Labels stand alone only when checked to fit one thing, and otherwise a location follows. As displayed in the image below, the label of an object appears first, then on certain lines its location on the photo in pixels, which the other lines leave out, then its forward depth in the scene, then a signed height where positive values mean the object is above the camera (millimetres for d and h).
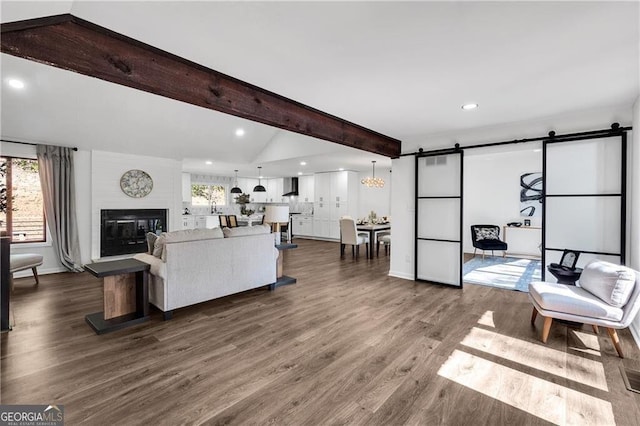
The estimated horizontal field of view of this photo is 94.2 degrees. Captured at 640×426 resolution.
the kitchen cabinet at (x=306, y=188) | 10598 +829
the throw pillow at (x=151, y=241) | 3908 -400
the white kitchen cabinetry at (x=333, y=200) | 9680 +366
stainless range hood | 11099 +922
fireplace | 6176 -384
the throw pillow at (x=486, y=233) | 7141 -512
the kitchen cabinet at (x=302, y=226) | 10727 -543
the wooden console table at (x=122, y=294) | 3123 -947
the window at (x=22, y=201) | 5238 +165
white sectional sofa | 3381 -670
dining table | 7114 -433
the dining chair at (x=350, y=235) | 6988 -582
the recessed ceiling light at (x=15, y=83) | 3836 +1668
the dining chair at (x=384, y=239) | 7277 -695
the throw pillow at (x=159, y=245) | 3420 -412
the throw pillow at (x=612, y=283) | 2621 -647
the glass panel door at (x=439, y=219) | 4766 -119
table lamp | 5762 -59
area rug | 4984 -1163
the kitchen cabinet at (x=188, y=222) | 9883 -377
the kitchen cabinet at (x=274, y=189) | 11664 +871
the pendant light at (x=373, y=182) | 8094 +806
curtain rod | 5123 +1202
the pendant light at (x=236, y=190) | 10275 +720
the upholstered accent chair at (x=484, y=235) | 6785 -560
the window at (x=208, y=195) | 10724 +594
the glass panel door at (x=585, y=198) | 3479 +175
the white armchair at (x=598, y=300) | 2615 -811
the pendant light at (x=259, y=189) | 10016 +748
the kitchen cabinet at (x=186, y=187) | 10234 +818
